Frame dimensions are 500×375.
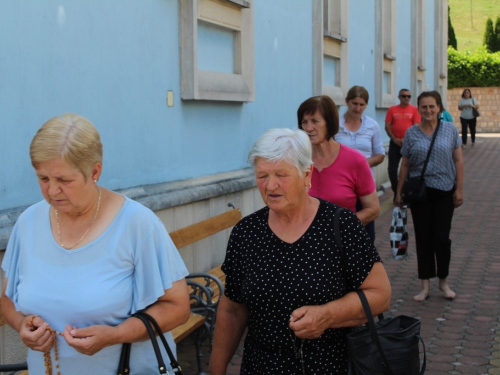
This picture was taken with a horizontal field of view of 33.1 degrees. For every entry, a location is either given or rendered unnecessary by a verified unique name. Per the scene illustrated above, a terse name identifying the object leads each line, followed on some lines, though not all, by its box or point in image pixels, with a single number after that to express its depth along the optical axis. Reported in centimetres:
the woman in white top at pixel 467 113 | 3081
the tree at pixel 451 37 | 6062
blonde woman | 289
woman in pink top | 523
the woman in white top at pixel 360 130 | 787
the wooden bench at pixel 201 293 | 557
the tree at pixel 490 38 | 6725
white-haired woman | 299
